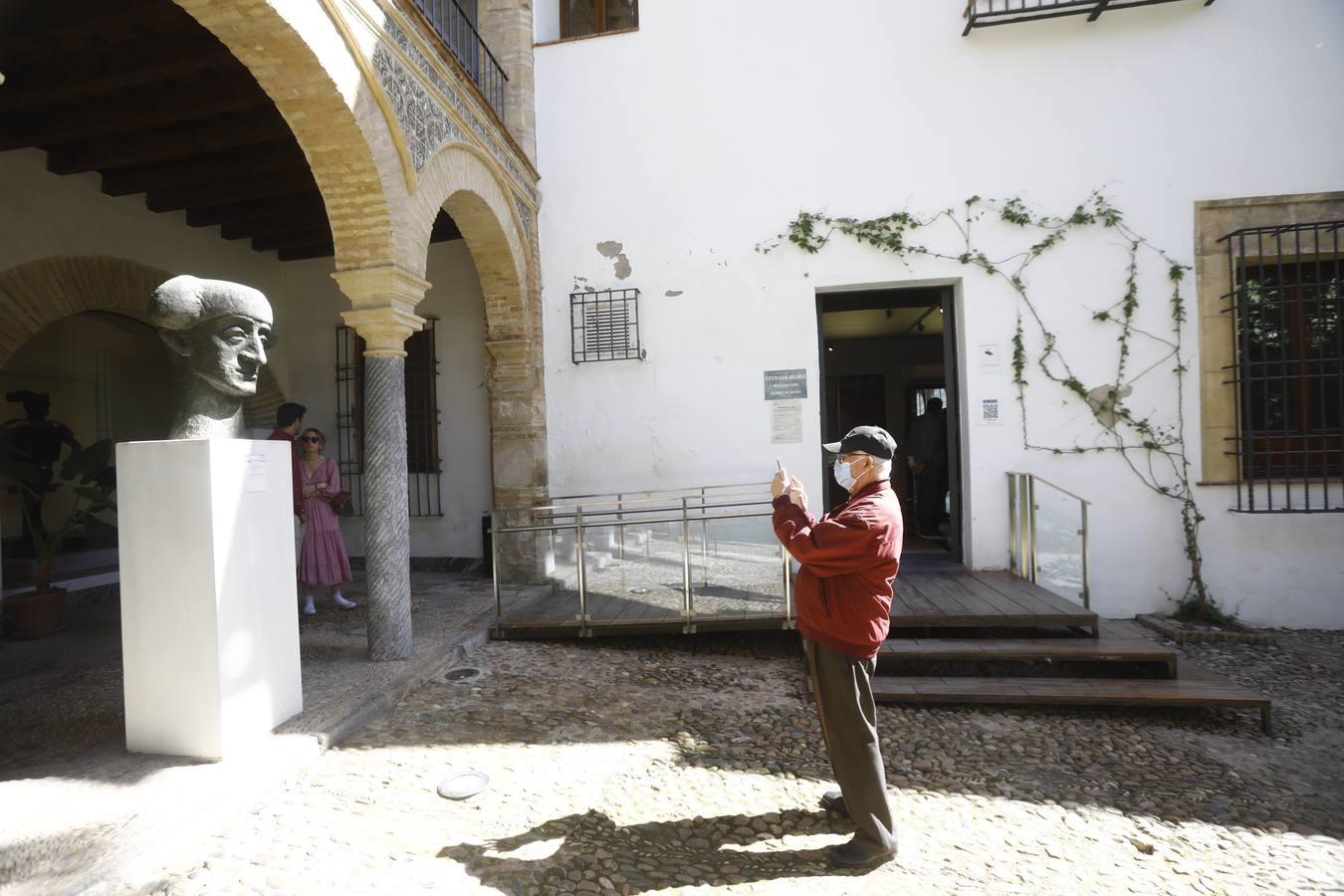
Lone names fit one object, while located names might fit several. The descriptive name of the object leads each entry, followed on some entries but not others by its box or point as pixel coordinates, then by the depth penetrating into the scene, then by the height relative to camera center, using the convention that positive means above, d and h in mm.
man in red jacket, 2355 -626
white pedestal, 2721 -582
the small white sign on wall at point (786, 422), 6070 +149
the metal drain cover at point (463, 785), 2771 -1427
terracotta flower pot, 4770 -1104
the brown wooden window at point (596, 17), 6621 +4267
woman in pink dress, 5234 -592
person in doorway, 7164 -298
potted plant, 4770 -439
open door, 9523 +1039
